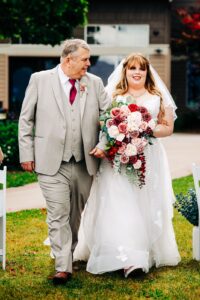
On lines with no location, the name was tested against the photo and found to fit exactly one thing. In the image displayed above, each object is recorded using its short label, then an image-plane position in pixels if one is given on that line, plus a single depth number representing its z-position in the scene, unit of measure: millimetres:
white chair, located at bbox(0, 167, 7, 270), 6902
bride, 6688
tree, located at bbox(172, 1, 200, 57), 28312
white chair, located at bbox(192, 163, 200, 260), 7023
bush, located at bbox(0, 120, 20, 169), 14780
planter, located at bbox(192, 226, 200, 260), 7371
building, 28297
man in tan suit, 6469
